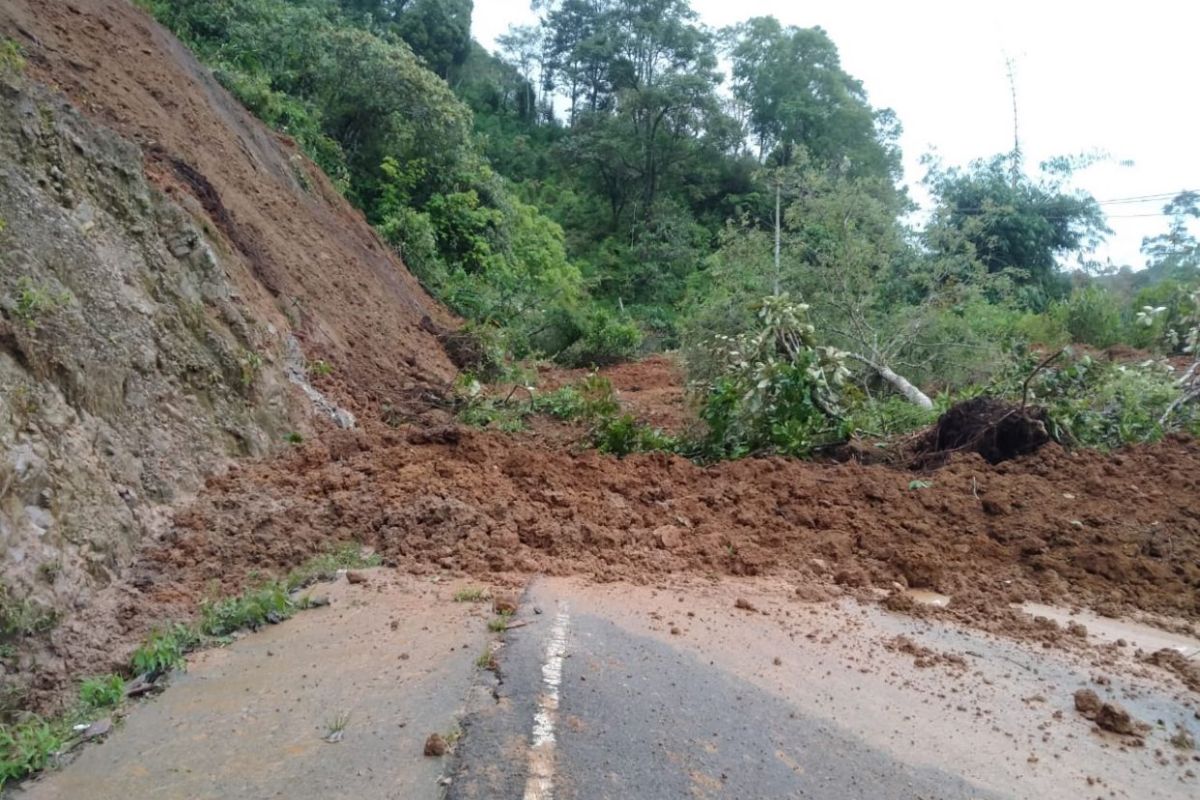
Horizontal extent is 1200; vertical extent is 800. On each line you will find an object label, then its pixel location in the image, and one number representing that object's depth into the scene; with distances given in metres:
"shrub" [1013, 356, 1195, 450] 7.56
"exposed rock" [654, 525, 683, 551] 5.28
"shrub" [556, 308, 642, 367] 18.53
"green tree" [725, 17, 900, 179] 34.19
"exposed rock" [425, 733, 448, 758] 2.78
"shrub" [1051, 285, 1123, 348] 18.91
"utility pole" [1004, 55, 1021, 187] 24.34
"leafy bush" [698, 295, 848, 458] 7.74
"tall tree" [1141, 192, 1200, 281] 25.81
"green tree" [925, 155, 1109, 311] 22.77
